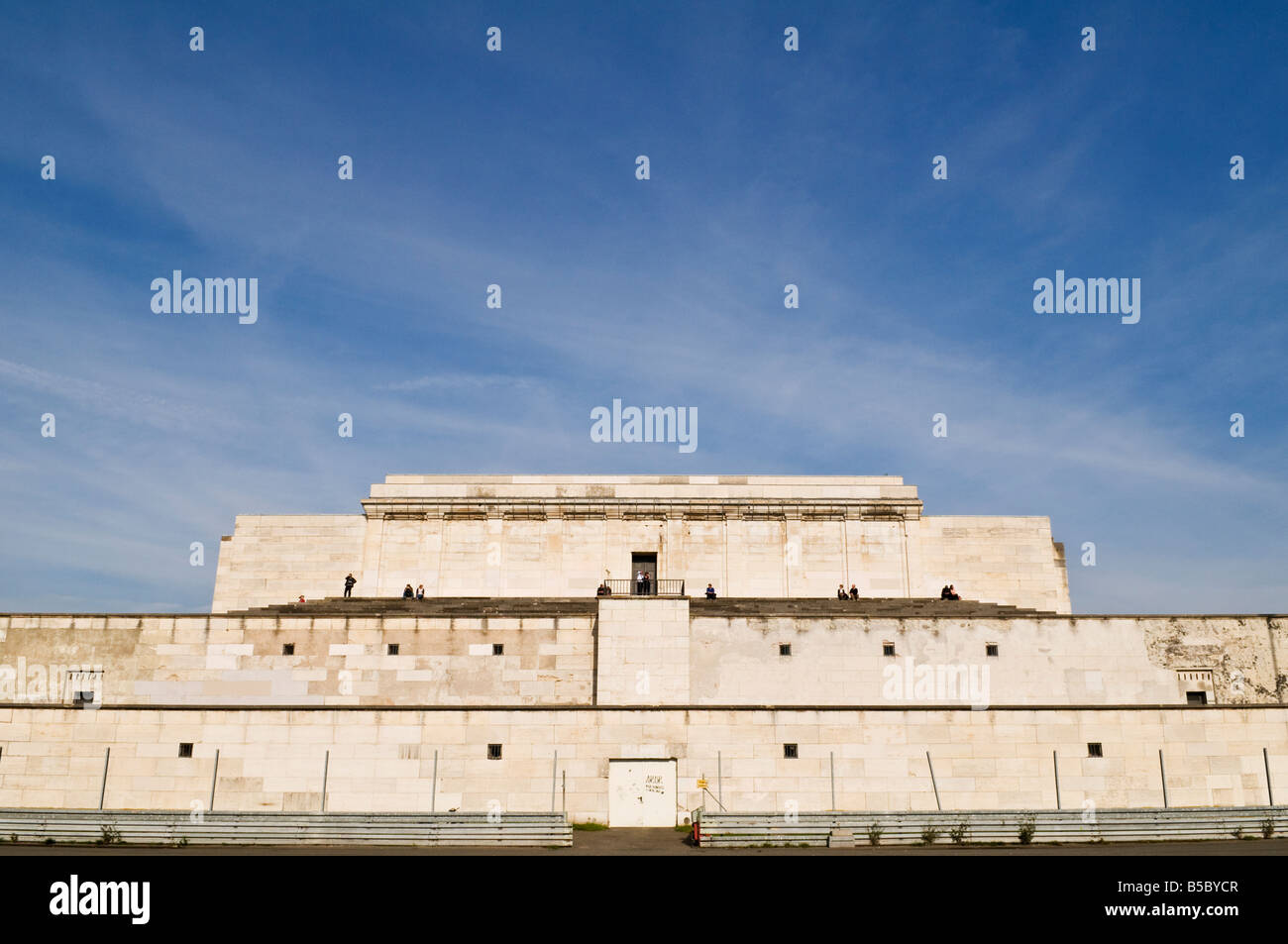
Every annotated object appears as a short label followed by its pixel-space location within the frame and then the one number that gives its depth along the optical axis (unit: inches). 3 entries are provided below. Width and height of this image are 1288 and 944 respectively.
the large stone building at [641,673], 1104.8
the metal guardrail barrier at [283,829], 951.6
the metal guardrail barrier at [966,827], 962.7
